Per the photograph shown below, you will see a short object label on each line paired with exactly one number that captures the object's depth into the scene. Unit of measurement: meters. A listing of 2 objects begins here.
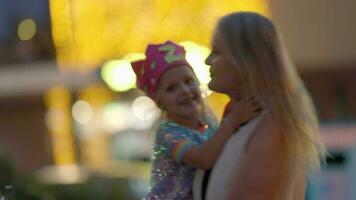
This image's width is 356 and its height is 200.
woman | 4.12
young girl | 4.76
